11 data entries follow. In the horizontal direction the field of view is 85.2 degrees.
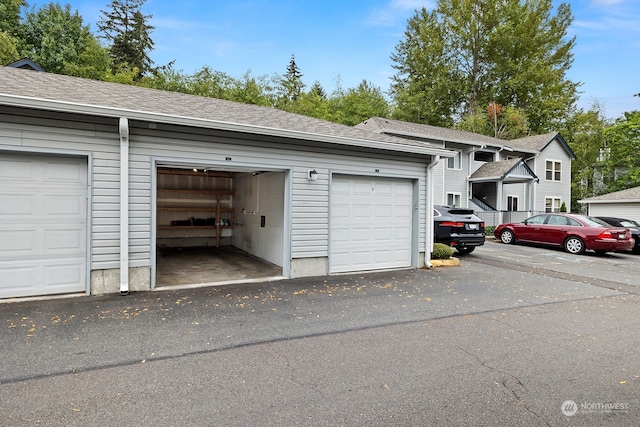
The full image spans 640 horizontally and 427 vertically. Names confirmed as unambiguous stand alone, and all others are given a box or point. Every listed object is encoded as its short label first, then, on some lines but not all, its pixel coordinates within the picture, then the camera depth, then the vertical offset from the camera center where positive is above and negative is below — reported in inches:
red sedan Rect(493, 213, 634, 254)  440.1 -26.4
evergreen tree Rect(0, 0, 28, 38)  845.7 +475.4
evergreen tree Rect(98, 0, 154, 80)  1235.2 +640.0
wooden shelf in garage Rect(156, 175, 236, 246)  423.2 +8.3
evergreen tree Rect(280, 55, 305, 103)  1268.5 +494.6
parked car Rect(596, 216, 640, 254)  482.3 -14.8
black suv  392.2 -17.8
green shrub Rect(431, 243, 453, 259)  341.1 -39.5
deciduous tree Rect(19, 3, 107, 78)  858.8 +428.3
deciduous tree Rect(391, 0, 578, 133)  1171.3 +529.8
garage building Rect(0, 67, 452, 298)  200.5 +19.7
